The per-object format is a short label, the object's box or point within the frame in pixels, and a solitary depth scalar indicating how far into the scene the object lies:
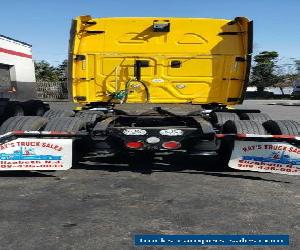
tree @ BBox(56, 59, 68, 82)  32.52
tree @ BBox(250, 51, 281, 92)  40.63
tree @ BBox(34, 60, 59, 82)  29.65
